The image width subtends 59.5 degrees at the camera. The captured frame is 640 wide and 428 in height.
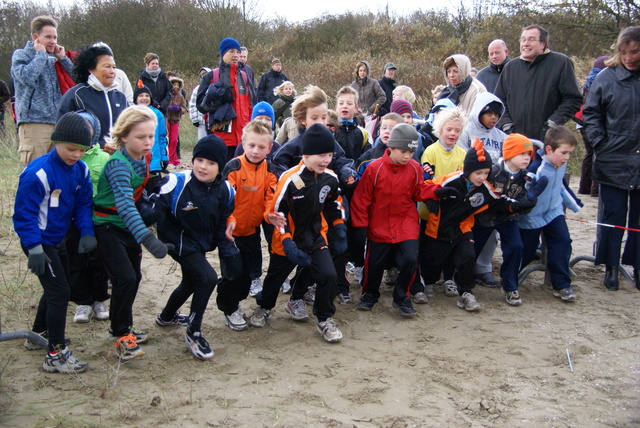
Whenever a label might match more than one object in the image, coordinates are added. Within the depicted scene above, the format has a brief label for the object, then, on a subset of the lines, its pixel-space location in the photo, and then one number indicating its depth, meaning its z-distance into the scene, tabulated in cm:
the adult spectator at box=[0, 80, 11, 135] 1413
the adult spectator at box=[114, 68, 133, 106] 591
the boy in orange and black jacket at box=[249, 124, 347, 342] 432
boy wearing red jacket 493
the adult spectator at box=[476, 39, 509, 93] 687
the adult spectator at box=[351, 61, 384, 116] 1137
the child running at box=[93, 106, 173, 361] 385
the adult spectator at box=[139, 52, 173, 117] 1097
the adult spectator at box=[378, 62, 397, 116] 1227
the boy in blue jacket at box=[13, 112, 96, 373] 354
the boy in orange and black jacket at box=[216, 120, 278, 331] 457
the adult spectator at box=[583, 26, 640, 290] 547
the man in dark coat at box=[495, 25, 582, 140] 589
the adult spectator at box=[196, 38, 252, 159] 729
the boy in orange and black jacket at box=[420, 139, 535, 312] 509
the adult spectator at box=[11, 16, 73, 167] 543
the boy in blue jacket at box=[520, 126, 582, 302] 538
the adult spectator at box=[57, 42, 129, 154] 469
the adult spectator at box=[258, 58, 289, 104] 1182
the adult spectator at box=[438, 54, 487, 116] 617
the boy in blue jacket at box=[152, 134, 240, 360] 396
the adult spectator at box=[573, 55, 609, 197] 916
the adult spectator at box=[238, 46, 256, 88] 793
